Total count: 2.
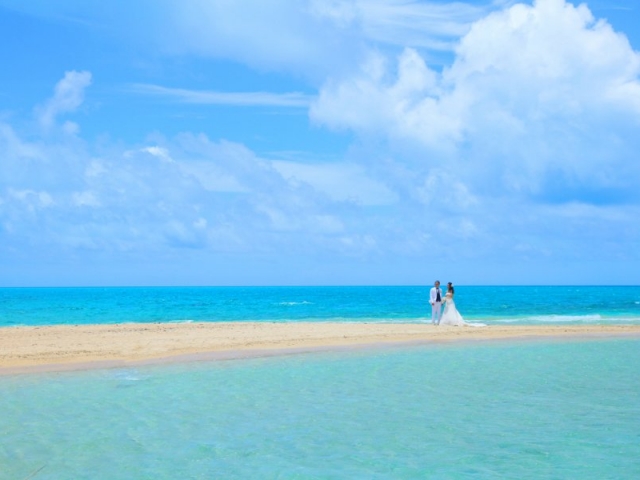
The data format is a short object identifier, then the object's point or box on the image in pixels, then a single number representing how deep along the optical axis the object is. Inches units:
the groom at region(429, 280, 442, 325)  1314.0
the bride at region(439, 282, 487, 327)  1306.6
